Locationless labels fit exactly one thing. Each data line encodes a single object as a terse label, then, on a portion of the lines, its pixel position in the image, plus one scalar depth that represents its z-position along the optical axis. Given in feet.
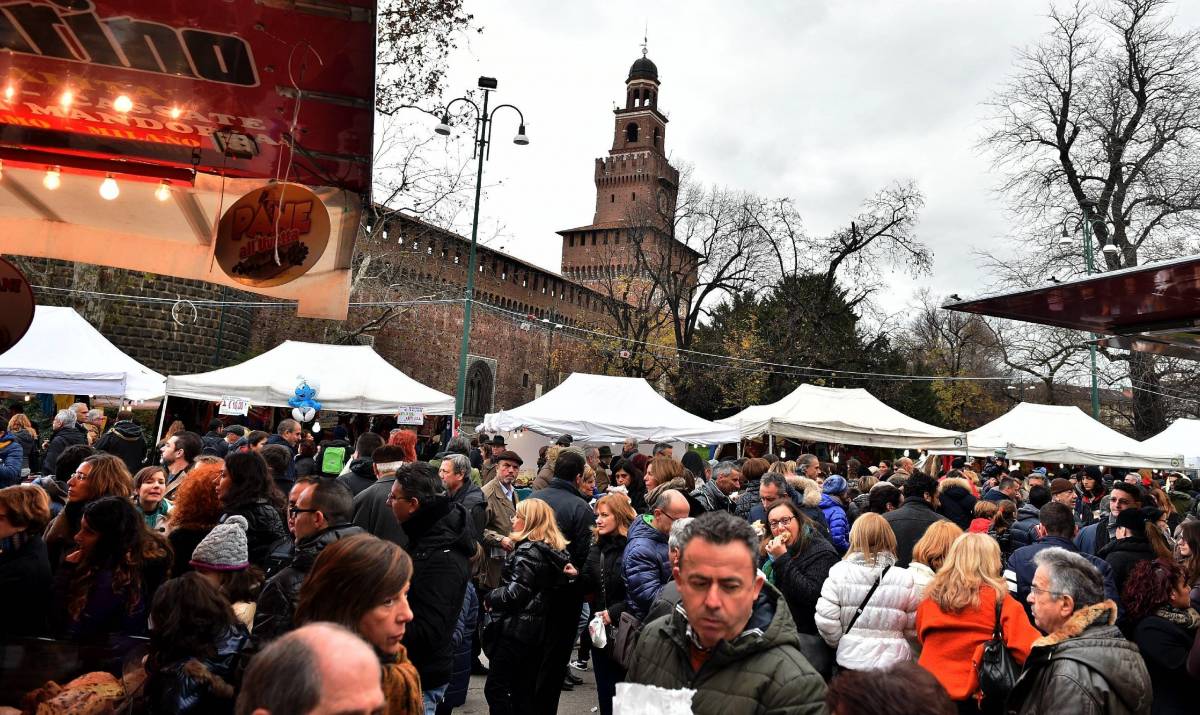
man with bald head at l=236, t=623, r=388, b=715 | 4.68
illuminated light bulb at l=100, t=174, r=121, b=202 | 13.74
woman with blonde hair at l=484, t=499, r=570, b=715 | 13.58
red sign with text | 9.26
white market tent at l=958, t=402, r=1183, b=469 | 48.06
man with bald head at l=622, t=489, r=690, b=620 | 13.53
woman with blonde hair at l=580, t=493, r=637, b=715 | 14.69
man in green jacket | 6.22
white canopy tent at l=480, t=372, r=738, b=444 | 40.60
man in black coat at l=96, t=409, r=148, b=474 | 23.65
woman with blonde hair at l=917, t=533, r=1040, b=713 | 11.35
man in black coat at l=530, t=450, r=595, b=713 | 14.07
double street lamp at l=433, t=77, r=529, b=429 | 48.26
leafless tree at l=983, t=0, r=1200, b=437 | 61.93
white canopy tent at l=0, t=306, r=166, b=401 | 36.47
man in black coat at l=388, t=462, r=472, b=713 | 10.72
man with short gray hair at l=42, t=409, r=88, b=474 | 25.40
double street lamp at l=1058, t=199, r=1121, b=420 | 58.65
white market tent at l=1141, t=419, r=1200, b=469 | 49.78
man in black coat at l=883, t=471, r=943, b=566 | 18.01
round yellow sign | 13.37
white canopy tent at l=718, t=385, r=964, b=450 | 46.52
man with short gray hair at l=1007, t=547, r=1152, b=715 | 8.72
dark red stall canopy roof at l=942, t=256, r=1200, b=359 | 15.93
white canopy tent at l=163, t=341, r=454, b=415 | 39.11
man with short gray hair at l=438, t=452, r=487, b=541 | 16.94
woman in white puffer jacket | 12.06
